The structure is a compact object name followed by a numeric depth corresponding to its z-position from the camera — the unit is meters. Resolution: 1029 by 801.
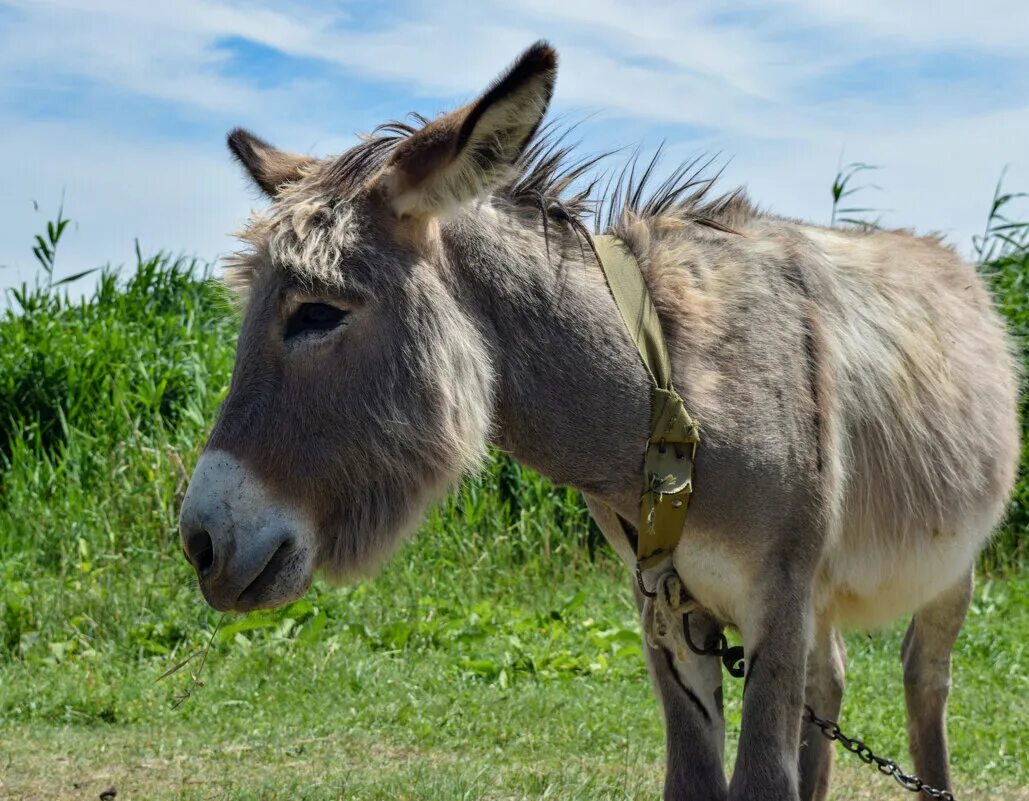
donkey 2.87
